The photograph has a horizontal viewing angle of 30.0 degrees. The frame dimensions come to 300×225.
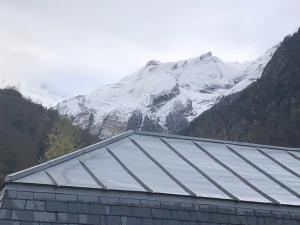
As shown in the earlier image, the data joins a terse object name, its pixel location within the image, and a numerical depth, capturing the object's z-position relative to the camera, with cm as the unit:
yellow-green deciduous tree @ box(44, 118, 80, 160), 5545
